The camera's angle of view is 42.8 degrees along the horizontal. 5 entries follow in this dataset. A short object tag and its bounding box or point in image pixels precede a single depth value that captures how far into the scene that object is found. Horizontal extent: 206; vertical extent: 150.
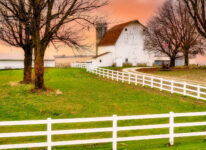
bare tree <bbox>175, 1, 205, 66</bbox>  44.31
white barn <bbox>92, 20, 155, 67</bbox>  53.39
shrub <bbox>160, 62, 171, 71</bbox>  43.41
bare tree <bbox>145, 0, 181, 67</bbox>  45.38
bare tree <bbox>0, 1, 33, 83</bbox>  25.31
